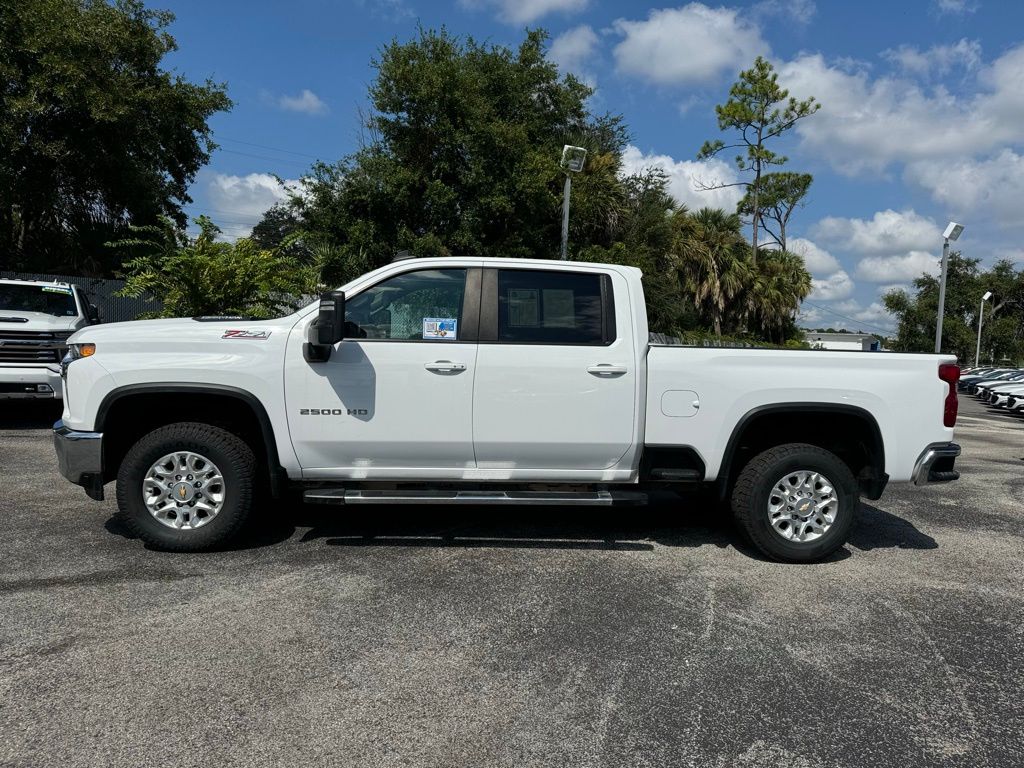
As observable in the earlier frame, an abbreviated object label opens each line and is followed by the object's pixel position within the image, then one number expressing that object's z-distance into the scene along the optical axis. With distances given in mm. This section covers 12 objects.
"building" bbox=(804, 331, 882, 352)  43344
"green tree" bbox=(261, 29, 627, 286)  19203
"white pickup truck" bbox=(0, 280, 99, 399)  9234
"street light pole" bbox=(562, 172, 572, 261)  13184
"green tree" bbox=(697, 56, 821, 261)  33281
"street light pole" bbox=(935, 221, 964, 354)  18172
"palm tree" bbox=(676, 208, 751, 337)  28250
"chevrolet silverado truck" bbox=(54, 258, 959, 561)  4527
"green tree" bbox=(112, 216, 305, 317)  10016
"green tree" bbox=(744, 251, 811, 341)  29391
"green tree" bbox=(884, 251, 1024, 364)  55597
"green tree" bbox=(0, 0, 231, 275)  14297
